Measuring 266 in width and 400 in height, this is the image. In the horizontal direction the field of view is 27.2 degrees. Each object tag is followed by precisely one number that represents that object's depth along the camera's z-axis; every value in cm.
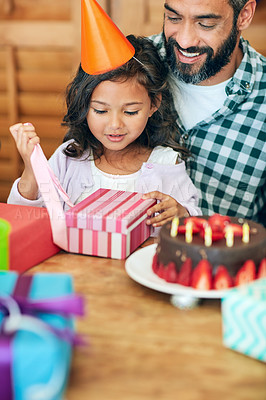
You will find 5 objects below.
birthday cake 103
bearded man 192
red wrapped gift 112
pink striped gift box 124
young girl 166
